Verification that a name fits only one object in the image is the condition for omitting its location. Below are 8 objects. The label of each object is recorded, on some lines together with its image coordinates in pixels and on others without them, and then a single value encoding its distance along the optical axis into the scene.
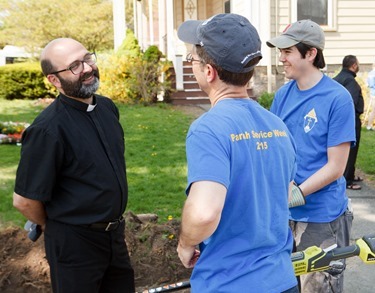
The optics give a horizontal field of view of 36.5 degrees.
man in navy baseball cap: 1.94
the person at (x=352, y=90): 7.88
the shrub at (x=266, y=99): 13.18
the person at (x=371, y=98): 12.74
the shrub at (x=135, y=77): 15.88
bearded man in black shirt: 2.99
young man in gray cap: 3.16
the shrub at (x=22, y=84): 20.23
